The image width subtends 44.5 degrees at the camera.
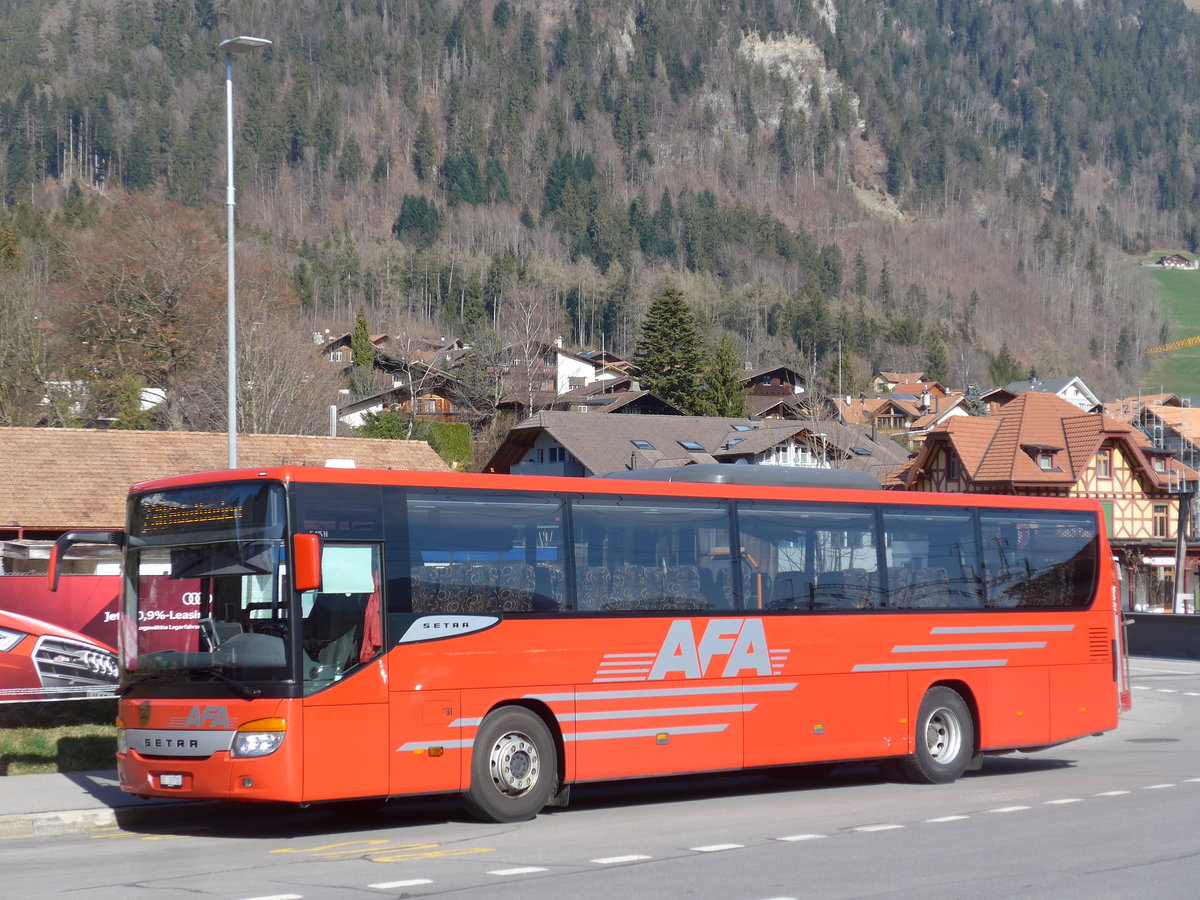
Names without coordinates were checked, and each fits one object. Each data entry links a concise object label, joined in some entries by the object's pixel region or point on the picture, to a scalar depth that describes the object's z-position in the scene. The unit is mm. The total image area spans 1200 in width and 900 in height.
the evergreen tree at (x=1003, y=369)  182125
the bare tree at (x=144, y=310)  57250
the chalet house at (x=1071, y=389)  148500
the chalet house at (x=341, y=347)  118625
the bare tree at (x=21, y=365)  52969
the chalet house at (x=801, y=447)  73875
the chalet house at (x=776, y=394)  105562
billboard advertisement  15781
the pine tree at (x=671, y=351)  102750
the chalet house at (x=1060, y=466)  65938
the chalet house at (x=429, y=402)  92000
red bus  11336
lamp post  19625
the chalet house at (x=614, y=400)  98688
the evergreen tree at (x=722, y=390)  99562
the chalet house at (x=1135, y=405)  112925
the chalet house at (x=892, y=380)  173625
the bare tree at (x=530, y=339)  96938
